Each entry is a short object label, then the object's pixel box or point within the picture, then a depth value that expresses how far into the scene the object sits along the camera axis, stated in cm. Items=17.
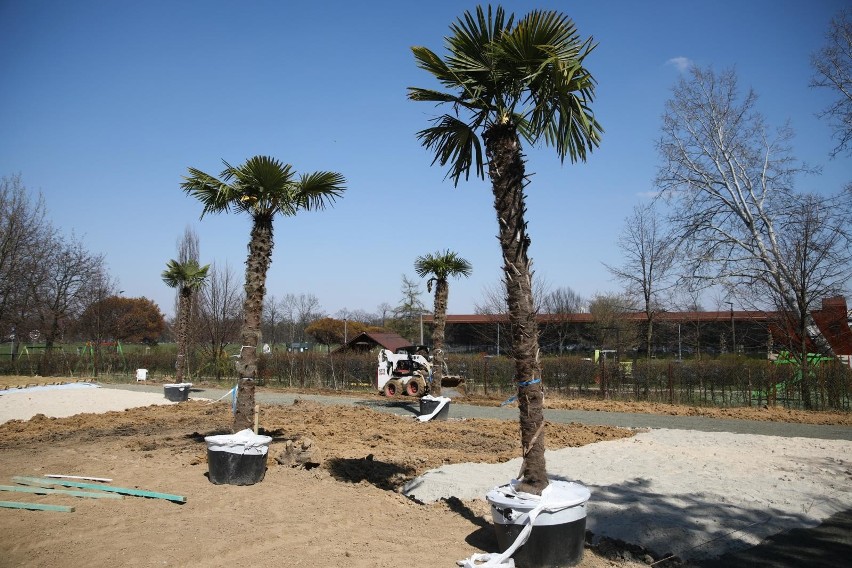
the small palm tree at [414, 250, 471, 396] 1412
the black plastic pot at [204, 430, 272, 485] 631
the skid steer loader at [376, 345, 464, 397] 1912
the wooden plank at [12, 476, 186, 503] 568
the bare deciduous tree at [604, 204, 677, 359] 2542
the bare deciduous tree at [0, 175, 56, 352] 2647
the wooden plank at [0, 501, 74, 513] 521
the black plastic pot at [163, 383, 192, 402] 1708
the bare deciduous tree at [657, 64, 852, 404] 1744
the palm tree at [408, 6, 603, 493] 450
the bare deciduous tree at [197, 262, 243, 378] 2900
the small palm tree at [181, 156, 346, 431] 742
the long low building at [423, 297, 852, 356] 1844
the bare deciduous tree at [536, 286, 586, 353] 2783
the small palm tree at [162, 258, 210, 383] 1897
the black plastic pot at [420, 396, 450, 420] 1323
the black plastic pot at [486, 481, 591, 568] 398
